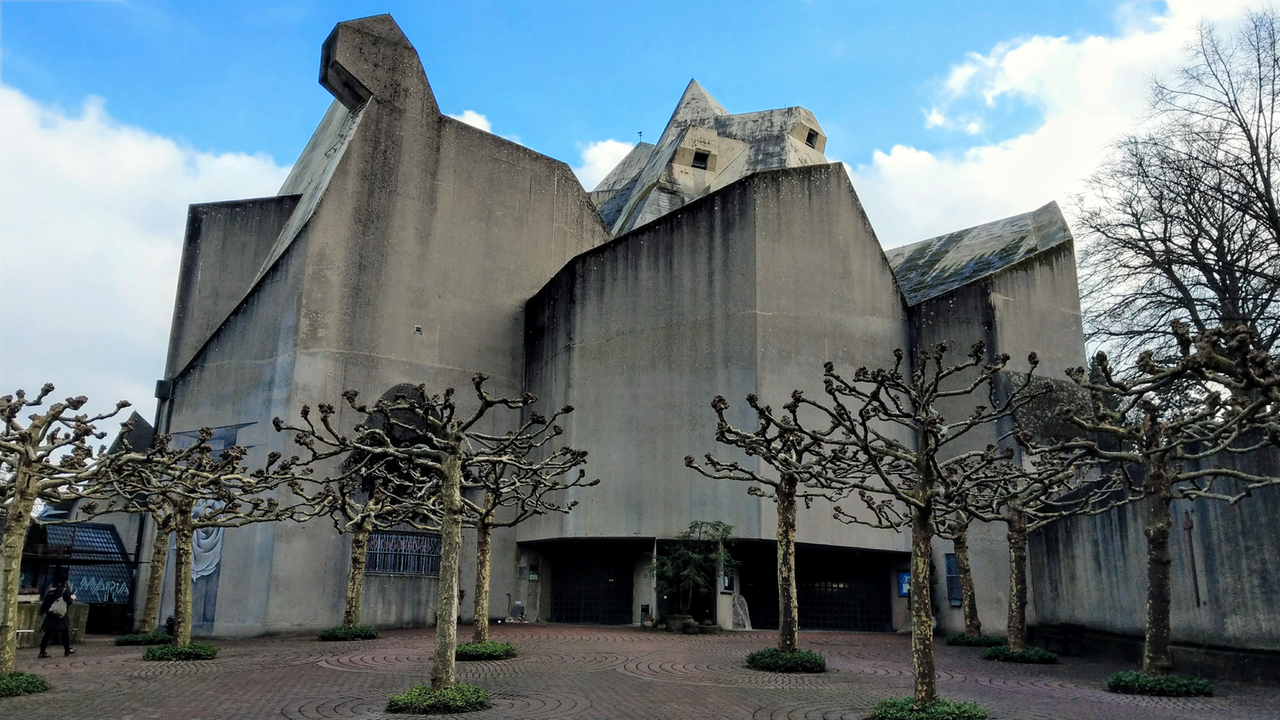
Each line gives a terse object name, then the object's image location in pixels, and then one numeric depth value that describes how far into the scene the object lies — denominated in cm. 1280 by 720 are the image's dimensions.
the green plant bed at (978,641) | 2160
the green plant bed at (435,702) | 1103
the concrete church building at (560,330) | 2692
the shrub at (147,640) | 2084
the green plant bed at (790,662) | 1541
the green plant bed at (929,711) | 1026
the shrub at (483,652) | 1655
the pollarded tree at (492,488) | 1623
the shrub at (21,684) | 1225
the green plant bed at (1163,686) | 1276
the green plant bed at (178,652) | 1717
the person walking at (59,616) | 1853
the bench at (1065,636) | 1927
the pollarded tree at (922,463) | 1118
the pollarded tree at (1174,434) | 1045
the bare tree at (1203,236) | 2136
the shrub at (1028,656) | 1770
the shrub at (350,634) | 2195
